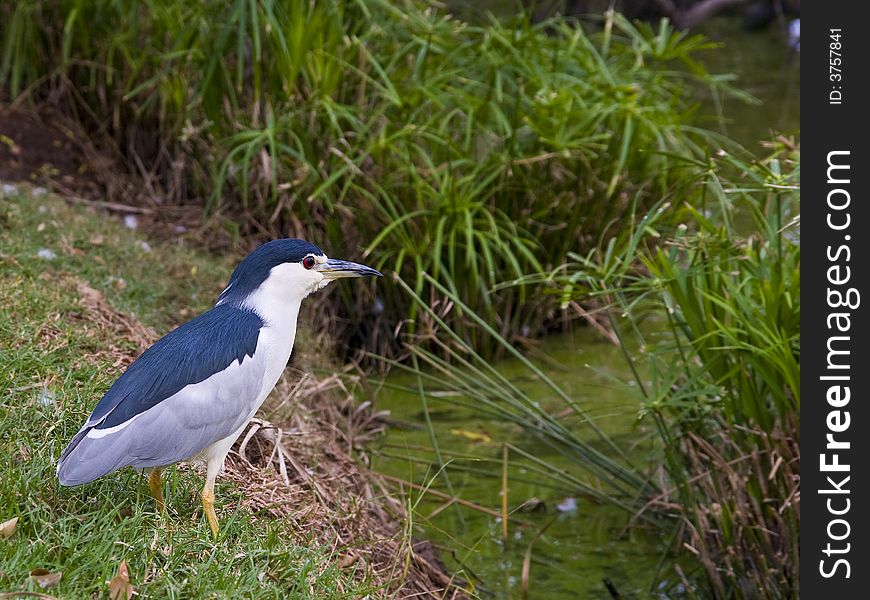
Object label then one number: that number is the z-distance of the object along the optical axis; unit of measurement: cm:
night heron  541
